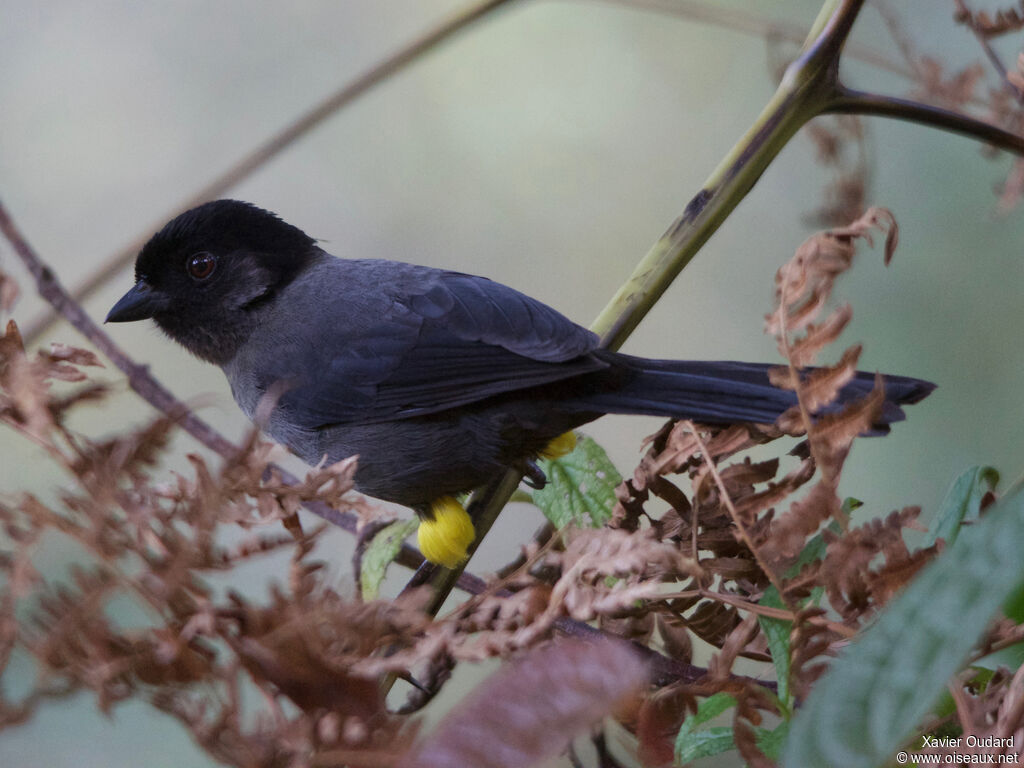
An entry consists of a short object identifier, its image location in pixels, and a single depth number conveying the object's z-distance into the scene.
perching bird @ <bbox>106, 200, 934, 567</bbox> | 2.40
